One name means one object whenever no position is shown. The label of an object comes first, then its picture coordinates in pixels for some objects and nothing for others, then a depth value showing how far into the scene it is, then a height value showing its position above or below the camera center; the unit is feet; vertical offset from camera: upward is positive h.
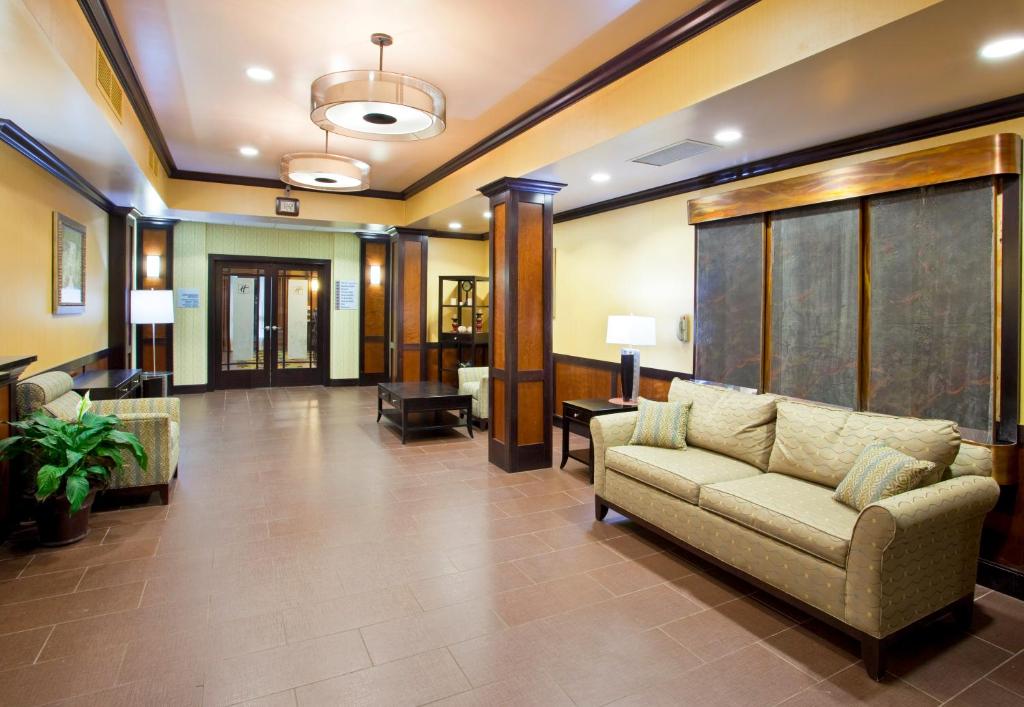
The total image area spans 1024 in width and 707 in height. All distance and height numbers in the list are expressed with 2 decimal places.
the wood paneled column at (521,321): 17.10 +0.94
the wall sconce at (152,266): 29.30 +4.27
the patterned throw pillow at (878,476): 8.45 -1.85
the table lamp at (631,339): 17.47 +0.40
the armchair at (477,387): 22.66 -1.40
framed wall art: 16.37 +2.54
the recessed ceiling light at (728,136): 12.28 +4.69
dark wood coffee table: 20.81 -1.97
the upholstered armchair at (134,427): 12.90 -1.79
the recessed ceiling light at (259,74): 13.44 +6.53
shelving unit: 29.43 +1.67
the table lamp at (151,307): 23.75 +1.79
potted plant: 11.07 -2.23
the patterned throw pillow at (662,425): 13.03 -1.66
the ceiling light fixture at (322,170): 17.15 +5.48
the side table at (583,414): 16.66 -1.82
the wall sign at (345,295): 33.88 +3.29
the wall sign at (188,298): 30.60 +2.79
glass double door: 31.81 +1.52
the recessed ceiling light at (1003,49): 8.02 +4.34
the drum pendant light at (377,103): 11.30 +5.03
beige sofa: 7.77 -2.50
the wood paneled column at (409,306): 28.89 +2.34
